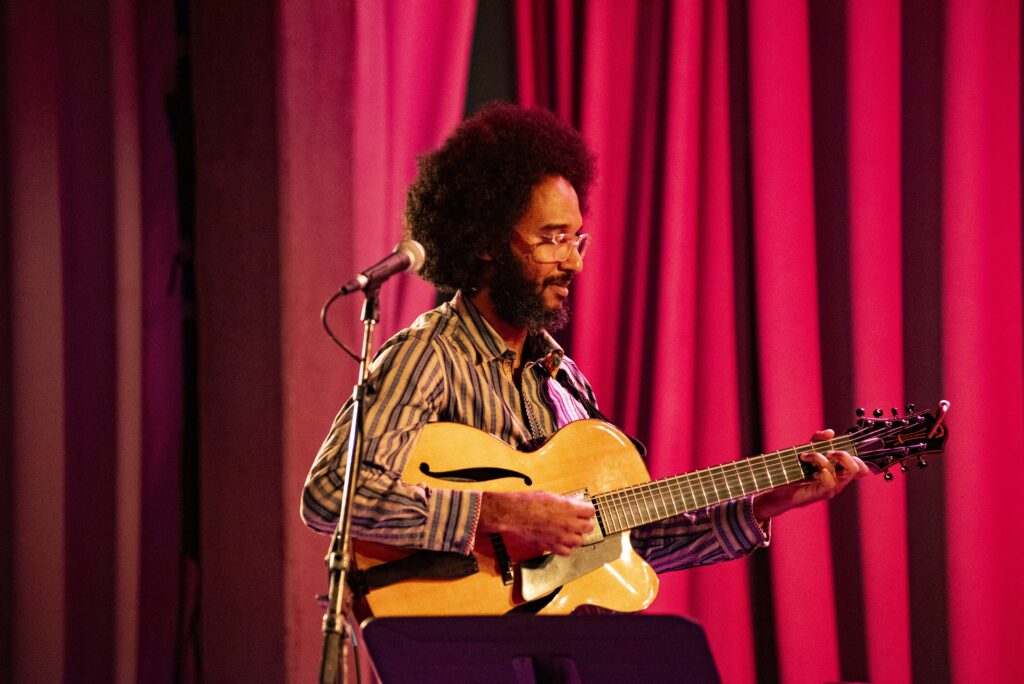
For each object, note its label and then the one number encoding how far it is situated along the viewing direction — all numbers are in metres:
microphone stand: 6.11
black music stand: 6.03
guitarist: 6.49
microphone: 6.28
